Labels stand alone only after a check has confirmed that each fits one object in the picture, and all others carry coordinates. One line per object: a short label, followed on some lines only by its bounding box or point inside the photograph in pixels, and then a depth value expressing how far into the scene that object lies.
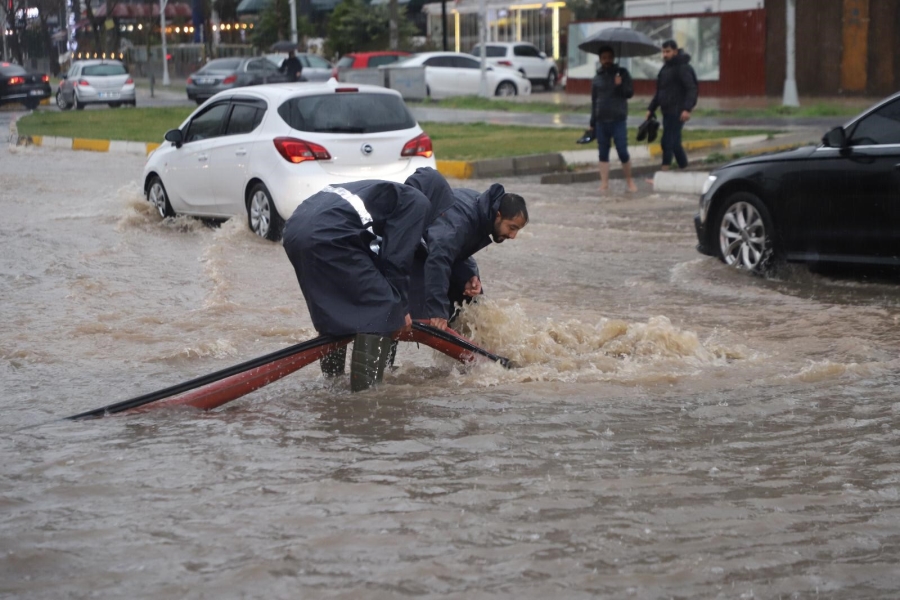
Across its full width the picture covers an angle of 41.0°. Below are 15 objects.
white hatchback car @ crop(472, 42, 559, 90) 39.38
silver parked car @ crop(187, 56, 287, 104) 35.94
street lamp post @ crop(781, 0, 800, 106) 26.50
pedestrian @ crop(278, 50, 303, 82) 29.36
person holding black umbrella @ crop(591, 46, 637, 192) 14.77
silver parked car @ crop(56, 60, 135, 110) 38.34
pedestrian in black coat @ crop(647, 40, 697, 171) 15.63
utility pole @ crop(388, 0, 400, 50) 44.59
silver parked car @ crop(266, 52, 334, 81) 36.96
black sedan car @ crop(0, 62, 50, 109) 39.16
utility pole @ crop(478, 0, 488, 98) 33.56
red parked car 37.50
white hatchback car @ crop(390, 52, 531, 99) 35.66
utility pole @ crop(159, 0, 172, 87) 58.00
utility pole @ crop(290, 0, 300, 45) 48.38
